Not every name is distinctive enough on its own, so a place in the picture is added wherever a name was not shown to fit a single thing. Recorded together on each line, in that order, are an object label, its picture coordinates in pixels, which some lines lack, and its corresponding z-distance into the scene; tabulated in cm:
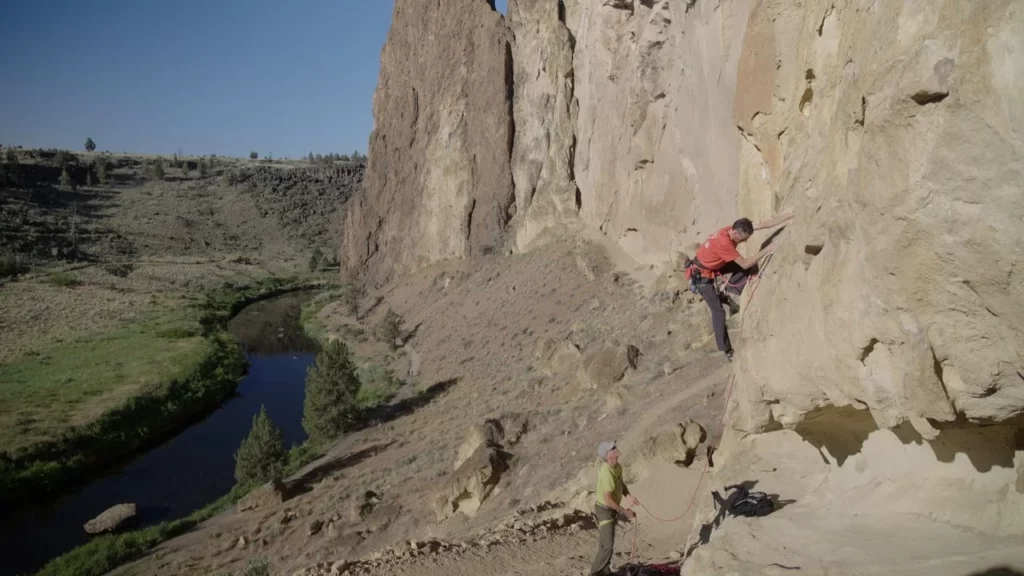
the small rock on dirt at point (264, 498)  2088
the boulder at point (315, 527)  1819
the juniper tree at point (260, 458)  2417
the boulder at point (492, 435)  1822
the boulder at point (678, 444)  1198
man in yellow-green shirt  807
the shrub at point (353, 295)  4788
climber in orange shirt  885
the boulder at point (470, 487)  1596
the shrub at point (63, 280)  6088
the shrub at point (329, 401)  2739
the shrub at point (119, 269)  6756
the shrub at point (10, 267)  6279
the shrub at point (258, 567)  1588
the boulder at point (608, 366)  1950
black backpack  736
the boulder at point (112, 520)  2245
